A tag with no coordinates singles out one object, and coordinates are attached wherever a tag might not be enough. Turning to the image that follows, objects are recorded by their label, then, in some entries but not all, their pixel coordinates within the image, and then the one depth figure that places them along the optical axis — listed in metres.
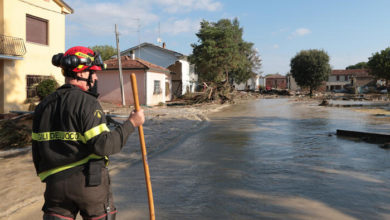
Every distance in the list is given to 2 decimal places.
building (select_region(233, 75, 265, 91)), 74.81
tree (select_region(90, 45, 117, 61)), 68.94
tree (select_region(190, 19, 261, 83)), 35.25
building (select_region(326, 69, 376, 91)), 81.00
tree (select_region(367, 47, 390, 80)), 54.22
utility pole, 23.95
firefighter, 2.12
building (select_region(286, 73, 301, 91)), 92.12
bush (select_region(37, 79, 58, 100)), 15.76
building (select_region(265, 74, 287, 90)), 103.85
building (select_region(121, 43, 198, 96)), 36.66
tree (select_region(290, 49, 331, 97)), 50.31
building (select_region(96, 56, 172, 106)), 25.73
